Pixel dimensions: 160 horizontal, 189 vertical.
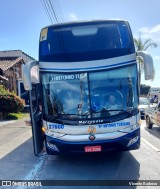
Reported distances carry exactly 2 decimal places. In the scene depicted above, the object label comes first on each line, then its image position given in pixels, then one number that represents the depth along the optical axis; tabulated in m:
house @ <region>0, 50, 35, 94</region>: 15.56
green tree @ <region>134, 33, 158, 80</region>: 19.73
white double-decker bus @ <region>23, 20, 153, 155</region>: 3.90
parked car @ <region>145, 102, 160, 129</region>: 7.49
